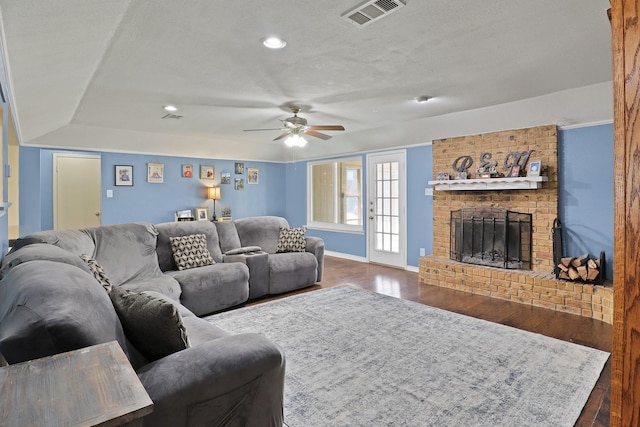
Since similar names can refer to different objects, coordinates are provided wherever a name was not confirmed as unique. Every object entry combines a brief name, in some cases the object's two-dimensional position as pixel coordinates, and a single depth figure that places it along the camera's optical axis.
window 6.90
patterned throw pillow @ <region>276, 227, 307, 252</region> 4.88
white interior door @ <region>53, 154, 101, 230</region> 5.89
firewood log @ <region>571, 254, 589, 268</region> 3.77
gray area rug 1.99
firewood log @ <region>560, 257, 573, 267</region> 3.82
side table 0.75
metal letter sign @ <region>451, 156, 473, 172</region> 4.93
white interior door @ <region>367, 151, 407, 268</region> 6.00
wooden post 0.79
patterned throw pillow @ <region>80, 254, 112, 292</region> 2.21
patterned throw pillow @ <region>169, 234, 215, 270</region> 3.83
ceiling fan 4.52
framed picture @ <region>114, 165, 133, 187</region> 6.14
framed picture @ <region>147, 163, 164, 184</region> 6.50
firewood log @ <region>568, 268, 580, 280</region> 3.75
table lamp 7.08
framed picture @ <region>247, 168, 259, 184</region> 7.82
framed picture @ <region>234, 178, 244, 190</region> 7.64
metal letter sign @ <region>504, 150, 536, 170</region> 4.35
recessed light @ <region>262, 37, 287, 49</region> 2.58
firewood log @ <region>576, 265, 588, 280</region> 3.70
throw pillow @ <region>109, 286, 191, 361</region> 1.46
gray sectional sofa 1.12
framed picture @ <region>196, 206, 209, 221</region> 7.07
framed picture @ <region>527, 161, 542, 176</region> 4.17
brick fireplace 3.75
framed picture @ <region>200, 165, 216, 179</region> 7.15
